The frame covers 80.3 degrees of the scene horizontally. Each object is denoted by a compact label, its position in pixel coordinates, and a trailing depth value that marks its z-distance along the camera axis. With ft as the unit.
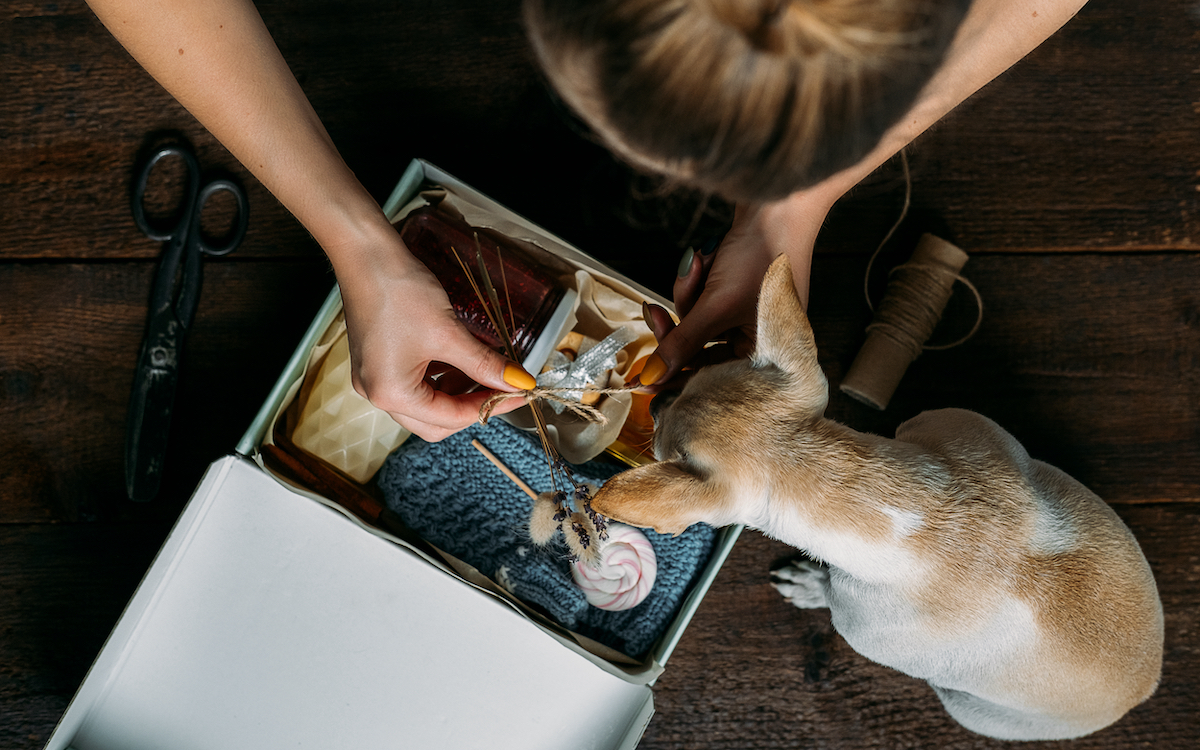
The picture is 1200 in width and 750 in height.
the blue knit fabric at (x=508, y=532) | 2.93
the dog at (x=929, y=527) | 2.10
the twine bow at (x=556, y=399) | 2.42
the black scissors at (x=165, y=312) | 3.18
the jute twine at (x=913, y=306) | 3.23
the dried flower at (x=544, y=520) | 2.55
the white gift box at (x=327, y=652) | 2.60
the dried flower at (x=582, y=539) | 2.53
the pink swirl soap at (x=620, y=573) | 2.88
